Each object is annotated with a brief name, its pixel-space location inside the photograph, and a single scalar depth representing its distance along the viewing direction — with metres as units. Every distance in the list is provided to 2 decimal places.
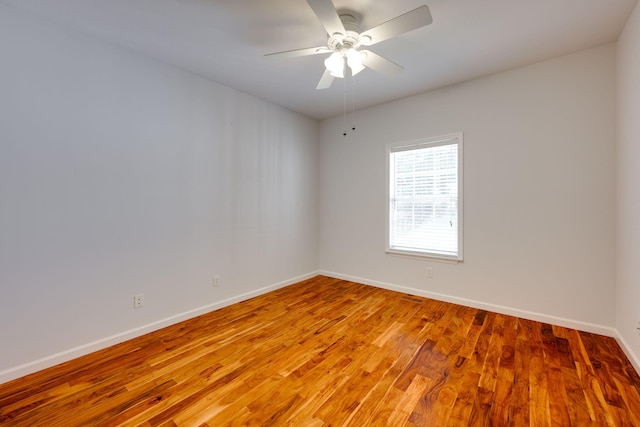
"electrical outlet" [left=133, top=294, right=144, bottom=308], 2.53
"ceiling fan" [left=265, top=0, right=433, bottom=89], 1.61
